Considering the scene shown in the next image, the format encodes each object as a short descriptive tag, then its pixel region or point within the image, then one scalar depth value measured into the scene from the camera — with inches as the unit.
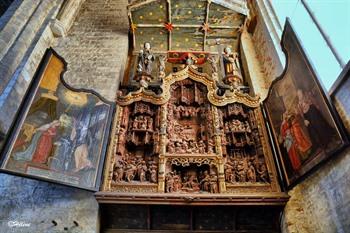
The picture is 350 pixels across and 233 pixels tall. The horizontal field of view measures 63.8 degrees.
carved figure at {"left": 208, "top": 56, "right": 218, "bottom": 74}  368.0
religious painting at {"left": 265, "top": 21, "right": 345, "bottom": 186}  196.2
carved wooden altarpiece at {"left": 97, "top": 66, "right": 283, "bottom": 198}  256.4
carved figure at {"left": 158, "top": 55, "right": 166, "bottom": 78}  354.4
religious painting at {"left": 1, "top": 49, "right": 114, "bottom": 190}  213.0
